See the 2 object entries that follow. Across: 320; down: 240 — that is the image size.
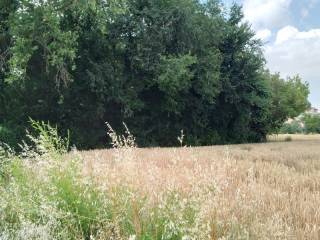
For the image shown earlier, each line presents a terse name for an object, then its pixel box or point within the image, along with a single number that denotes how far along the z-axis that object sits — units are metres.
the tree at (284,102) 32.59
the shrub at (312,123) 53.97
